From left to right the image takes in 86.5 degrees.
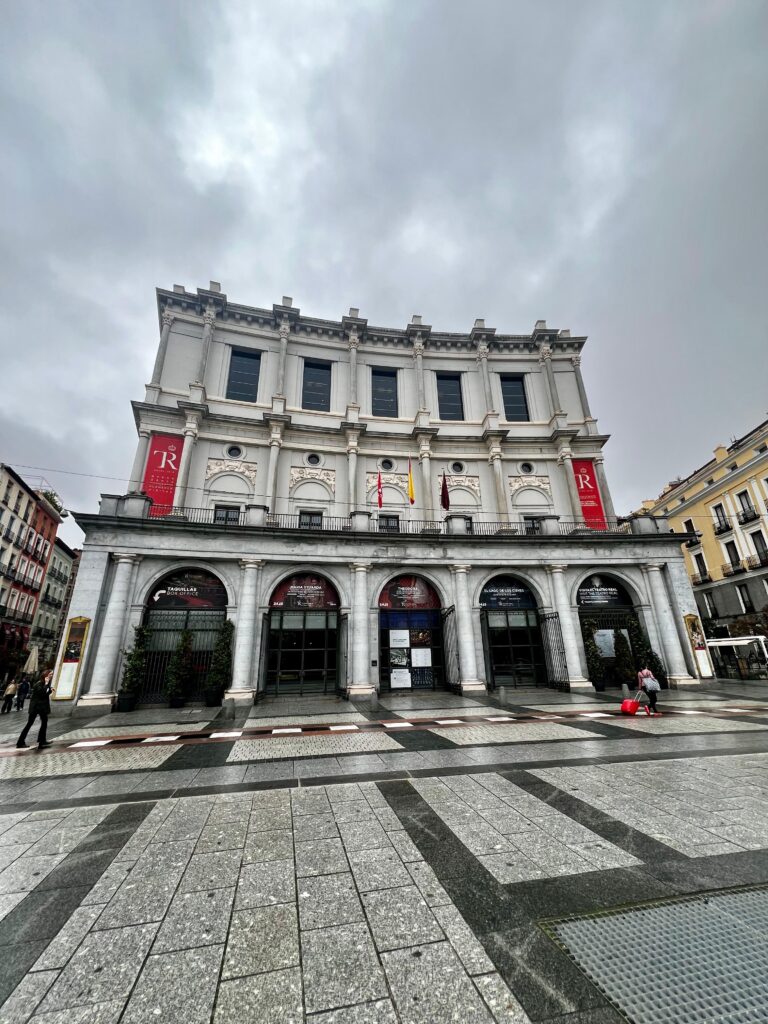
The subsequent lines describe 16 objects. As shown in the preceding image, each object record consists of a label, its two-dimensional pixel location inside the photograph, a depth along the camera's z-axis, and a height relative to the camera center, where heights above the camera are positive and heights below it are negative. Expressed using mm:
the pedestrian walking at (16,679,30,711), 18891 -885
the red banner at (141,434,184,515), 22375 +10455
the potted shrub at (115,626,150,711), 15477 -140
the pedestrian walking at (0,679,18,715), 18156 -1106
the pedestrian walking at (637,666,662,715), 12898 -873
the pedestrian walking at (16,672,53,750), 9859 -791
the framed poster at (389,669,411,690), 19328 -751
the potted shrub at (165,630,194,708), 15906 -247
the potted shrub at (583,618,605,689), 18969 -31
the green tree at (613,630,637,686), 19062 -197
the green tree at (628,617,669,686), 19203 +52
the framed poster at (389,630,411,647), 19875 +1098
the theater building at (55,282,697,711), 17500 +6833
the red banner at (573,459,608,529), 25969 +10131
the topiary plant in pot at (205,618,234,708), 16016 -108
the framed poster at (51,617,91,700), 14983 +382
